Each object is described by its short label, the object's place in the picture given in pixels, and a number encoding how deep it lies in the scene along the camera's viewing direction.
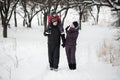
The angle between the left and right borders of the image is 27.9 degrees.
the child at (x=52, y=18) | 7.57
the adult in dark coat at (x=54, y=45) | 7.66
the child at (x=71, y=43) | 7.70
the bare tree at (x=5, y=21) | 16.90
